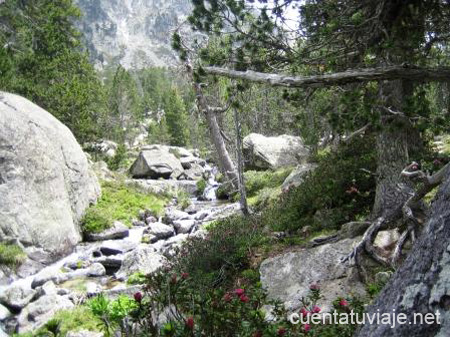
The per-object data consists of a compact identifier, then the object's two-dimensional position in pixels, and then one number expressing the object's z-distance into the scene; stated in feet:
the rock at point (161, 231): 54.21
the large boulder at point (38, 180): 45.06
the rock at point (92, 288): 33.76
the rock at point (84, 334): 24.73
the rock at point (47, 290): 33.85
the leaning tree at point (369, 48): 16.48
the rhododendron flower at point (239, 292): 9.68
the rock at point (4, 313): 30.91
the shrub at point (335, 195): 26.18
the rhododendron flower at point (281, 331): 7.89
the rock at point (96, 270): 40.01
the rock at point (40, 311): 28.37
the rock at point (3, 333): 26.81
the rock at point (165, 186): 81.02
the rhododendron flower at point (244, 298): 9.41
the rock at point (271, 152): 80.38
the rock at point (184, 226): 55.06
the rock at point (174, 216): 62.39
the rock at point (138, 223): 61.08
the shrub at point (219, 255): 23.55
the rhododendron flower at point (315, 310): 8.86
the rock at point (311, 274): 16.91
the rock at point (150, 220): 63.52
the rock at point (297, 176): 46.51
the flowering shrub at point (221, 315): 8.45
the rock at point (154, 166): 105.91
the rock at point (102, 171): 75.39
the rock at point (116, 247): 47.11
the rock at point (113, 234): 53.62
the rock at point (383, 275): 14.30
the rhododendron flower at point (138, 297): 9.16
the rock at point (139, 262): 37.42
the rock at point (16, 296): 32.58
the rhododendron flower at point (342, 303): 9.14
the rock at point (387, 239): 19.20
